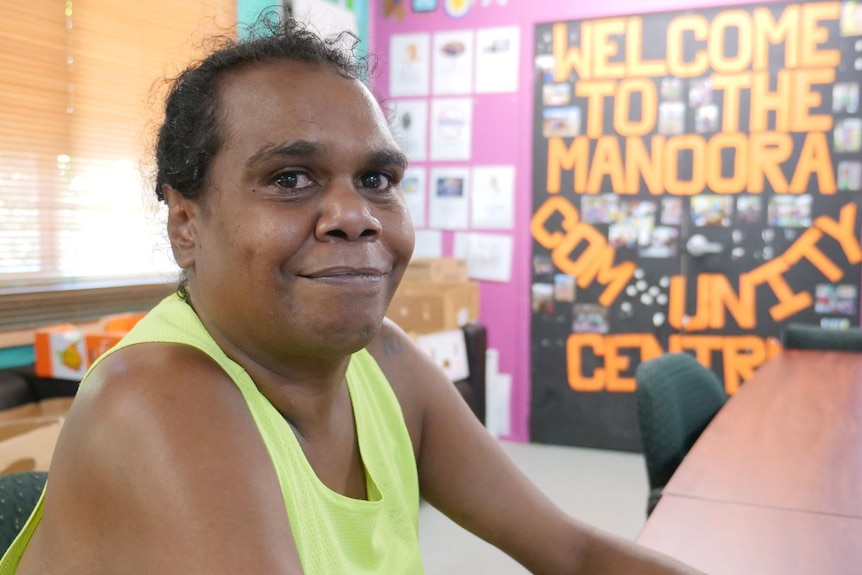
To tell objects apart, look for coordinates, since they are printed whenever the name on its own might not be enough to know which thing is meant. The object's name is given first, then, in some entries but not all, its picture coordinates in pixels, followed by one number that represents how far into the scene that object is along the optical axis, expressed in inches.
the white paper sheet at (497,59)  173.6
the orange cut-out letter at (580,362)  170.4
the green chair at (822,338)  119.7
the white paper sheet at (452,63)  177.8
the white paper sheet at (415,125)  183.3
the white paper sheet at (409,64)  182.4
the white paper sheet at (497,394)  178.7
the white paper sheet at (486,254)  177.3
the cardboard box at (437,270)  167.6
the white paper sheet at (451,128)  178.9
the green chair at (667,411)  78.3
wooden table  43.5
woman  28.7
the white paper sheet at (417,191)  184.4
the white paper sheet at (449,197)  180.4
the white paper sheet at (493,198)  176.1
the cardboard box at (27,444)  64.3
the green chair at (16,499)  38.3
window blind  107.2
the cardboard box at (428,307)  151.4
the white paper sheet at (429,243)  184.1
